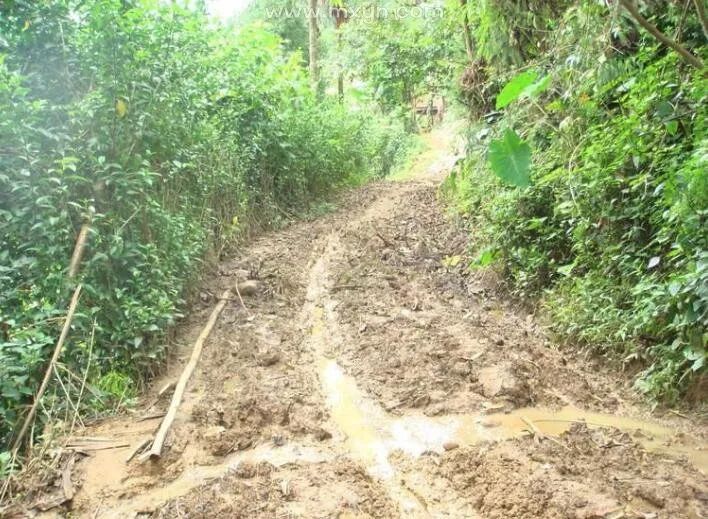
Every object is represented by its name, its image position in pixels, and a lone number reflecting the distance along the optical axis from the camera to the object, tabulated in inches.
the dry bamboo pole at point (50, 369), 142.0
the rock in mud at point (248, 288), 259.6
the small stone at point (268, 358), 195.5
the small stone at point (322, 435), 150.6
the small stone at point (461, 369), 177.0
